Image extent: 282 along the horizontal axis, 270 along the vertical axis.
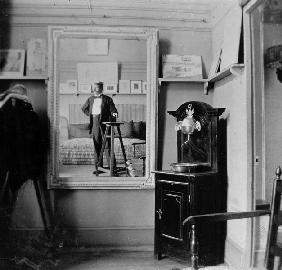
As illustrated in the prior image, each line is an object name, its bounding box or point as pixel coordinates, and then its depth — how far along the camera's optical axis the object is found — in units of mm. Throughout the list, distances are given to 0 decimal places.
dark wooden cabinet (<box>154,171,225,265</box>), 3006
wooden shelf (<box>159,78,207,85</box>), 3539
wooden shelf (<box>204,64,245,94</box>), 2822
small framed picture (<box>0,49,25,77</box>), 3480
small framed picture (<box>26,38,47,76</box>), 3518
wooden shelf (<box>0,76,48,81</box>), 3463
